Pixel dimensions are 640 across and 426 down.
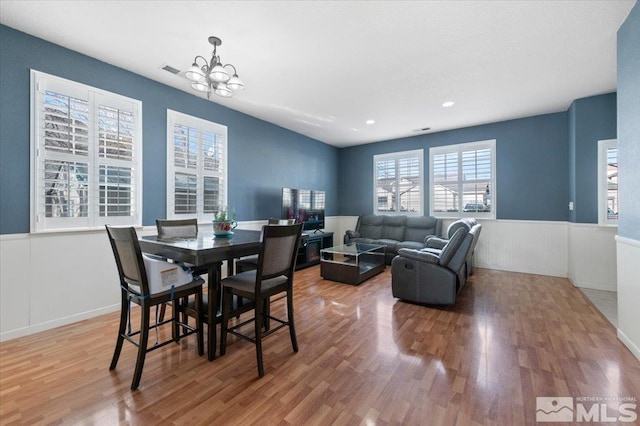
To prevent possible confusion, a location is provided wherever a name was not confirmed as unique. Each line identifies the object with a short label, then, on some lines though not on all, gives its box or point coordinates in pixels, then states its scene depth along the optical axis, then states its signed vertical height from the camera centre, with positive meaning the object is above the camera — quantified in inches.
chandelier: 85.9 +45.1
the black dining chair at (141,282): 67.7 -19.4
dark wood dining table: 68.5 -10.9
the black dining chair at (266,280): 73.4 -20.9
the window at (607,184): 147.9 +16.0
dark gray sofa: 209.3 -16.3
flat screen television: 194.7 +4.3
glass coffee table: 159.3 -33.9
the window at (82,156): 100.2 +22.9
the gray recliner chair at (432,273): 119.0 -28.0
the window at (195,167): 139.9 +25.4
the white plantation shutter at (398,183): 232.7 +26.9
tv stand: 201.6 -28.6
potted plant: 91.4 -4.6
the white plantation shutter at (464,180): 201.9 +25.7
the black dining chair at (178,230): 95.9 -7.3
